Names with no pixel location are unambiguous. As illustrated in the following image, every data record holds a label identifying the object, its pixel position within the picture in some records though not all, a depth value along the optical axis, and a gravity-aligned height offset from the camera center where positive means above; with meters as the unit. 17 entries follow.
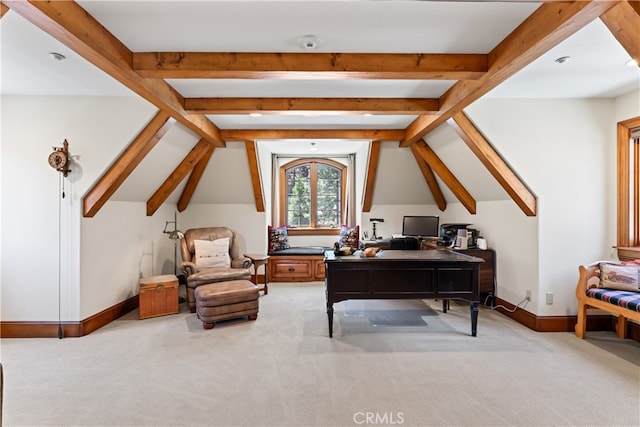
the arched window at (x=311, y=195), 7.11 +0.36
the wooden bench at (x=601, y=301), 2.88 -0.81
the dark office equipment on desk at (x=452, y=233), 4.71 -0.32
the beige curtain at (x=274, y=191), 6.65 +0.41
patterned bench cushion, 2.86 -0.77
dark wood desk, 3.49 -0.71
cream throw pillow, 4.94 -0.64
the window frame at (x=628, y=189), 3.50 +0.26
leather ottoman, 3.79 -1.06
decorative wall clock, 3.41 +0.54
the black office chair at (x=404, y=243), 5.66 -0.53
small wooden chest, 4.16 -1.09
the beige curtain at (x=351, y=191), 6.71 +0.42
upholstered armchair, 4.47 -0.73
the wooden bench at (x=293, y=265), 6.10 -0.98
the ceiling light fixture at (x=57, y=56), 2.56 +1.20
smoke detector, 2.35 +1.23
